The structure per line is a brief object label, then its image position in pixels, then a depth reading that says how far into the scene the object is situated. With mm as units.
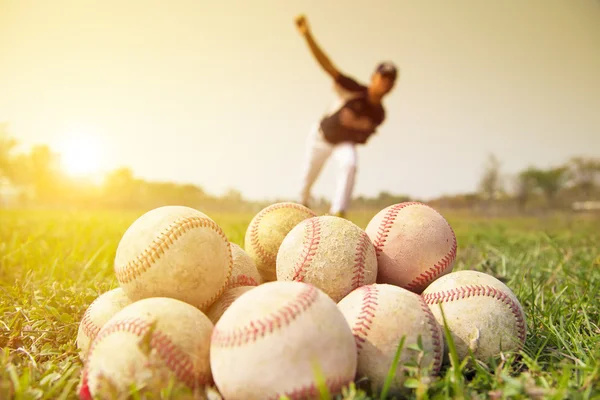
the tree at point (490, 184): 59322
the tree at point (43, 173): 66000
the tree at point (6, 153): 49831
